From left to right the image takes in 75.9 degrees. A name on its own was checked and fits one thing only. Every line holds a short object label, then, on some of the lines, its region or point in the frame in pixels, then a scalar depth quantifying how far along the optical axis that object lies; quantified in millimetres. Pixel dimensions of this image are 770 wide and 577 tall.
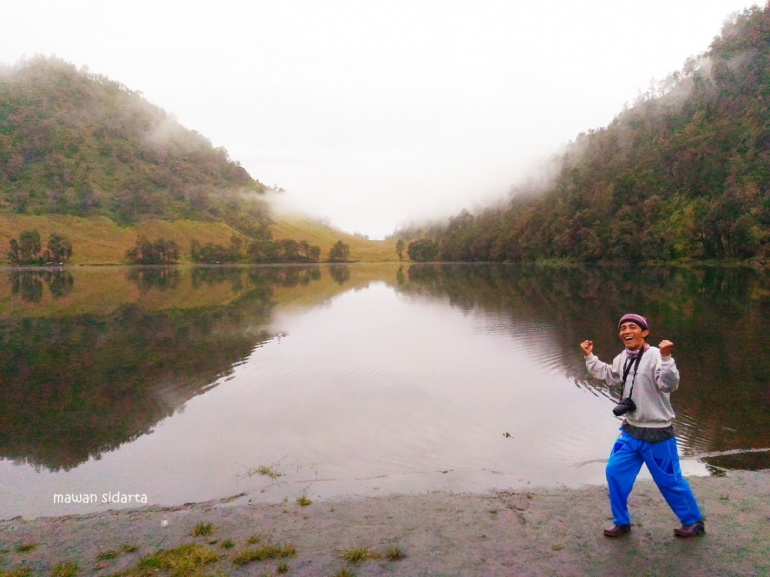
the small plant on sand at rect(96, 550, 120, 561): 6430
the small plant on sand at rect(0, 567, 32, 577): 6036
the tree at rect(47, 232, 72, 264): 173250
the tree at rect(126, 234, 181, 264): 192125
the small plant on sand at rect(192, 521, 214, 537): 7062
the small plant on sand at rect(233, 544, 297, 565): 6195
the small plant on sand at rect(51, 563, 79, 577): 6035
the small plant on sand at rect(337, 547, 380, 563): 6172
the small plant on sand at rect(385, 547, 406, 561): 6207
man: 6122
